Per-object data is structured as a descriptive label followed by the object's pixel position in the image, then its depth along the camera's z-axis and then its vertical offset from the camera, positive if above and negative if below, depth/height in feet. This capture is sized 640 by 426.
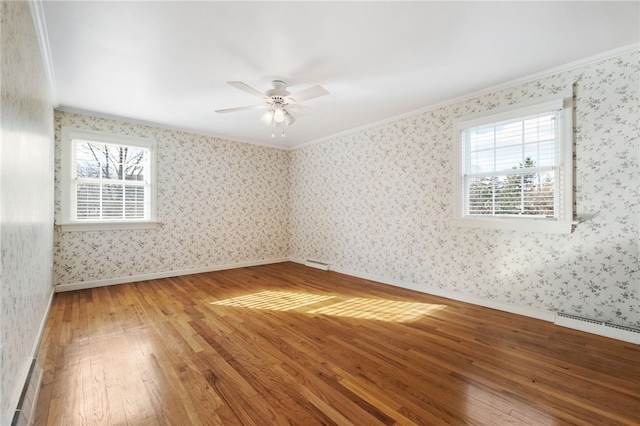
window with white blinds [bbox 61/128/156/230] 12.86 +1.43
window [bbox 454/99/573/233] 9.12 +1.58
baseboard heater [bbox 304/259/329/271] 17.49 -3.31
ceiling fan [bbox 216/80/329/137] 9.00 +3.87
